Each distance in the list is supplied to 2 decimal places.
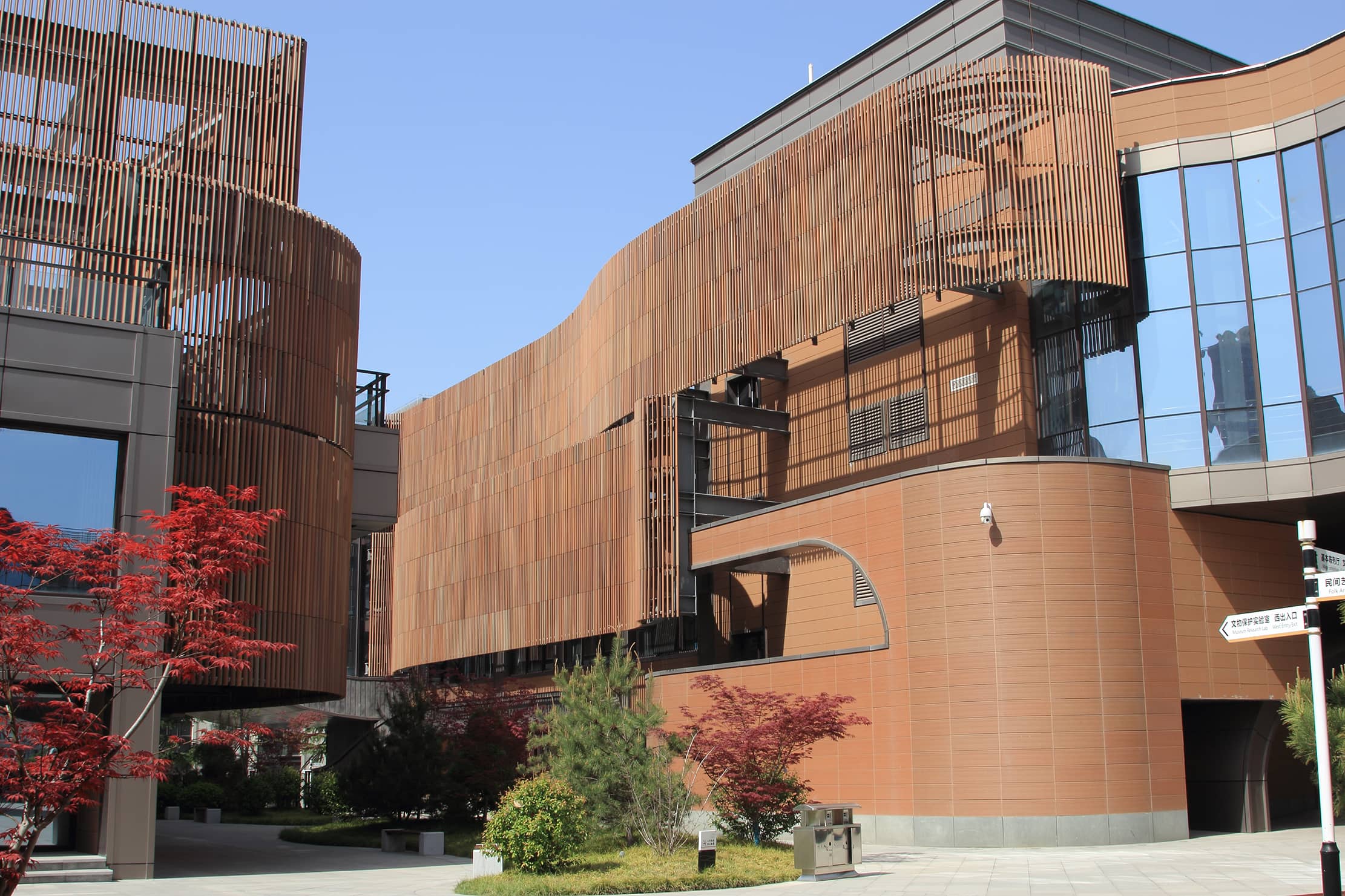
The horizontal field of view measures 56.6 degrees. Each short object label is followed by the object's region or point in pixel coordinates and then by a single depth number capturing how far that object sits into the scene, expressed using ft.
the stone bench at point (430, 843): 91.09
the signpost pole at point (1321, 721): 46.50
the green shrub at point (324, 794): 119.44
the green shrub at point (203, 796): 143.84
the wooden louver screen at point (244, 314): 83.56
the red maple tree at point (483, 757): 102.12
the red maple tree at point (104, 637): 48.57
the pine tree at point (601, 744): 81.05
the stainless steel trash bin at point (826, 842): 67.77
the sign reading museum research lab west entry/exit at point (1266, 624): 48.65
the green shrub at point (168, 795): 144.66
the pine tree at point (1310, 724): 75.46
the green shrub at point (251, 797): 145.28
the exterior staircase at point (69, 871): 66.44
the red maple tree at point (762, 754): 77.66
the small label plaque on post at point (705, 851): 67.51
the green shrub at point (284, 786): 151.53
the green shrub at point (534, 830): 69.56
